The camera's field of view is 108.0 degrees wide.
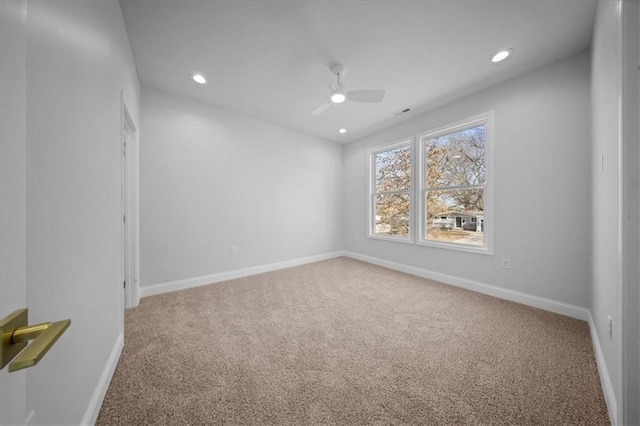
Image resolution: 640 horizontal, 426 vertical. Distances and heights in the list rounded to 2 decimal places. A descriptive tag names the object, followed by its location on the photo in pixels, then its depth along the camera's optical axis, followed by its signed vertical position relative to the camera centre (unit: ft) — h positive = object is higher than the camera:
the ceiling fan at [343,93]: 8.15 +4.27
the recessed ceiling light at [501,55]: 7.41 +5.15
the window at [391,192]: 13.33 +1.27
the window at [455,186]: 10.21 +1.28
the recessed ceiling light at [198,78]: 8.68 +5.13
